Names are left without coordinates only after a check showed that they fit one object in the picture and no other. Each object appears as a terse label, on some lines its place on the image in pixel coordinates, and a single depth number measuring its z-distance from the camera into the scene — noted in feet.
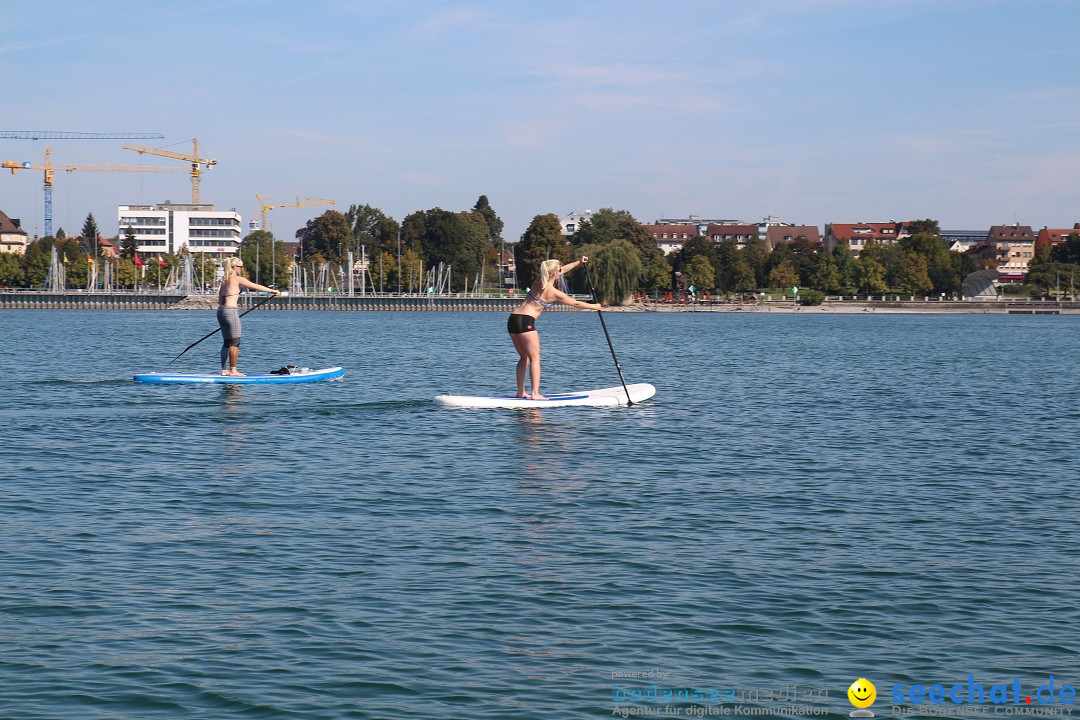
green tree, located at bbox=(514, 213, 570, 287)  613.93
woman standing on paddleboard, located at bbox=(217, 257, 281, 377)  94.58
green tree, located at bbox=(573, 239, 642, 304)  542.57
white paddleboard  84.07
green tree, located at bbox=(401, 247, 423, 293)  646.74
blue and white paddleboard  99.04
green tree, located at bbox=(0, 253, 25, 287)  633.61
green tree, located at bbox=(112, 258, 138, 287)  647.39
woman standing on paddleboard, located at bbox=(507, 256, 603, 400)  77.92
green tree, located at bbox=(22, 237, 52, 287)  638.53
